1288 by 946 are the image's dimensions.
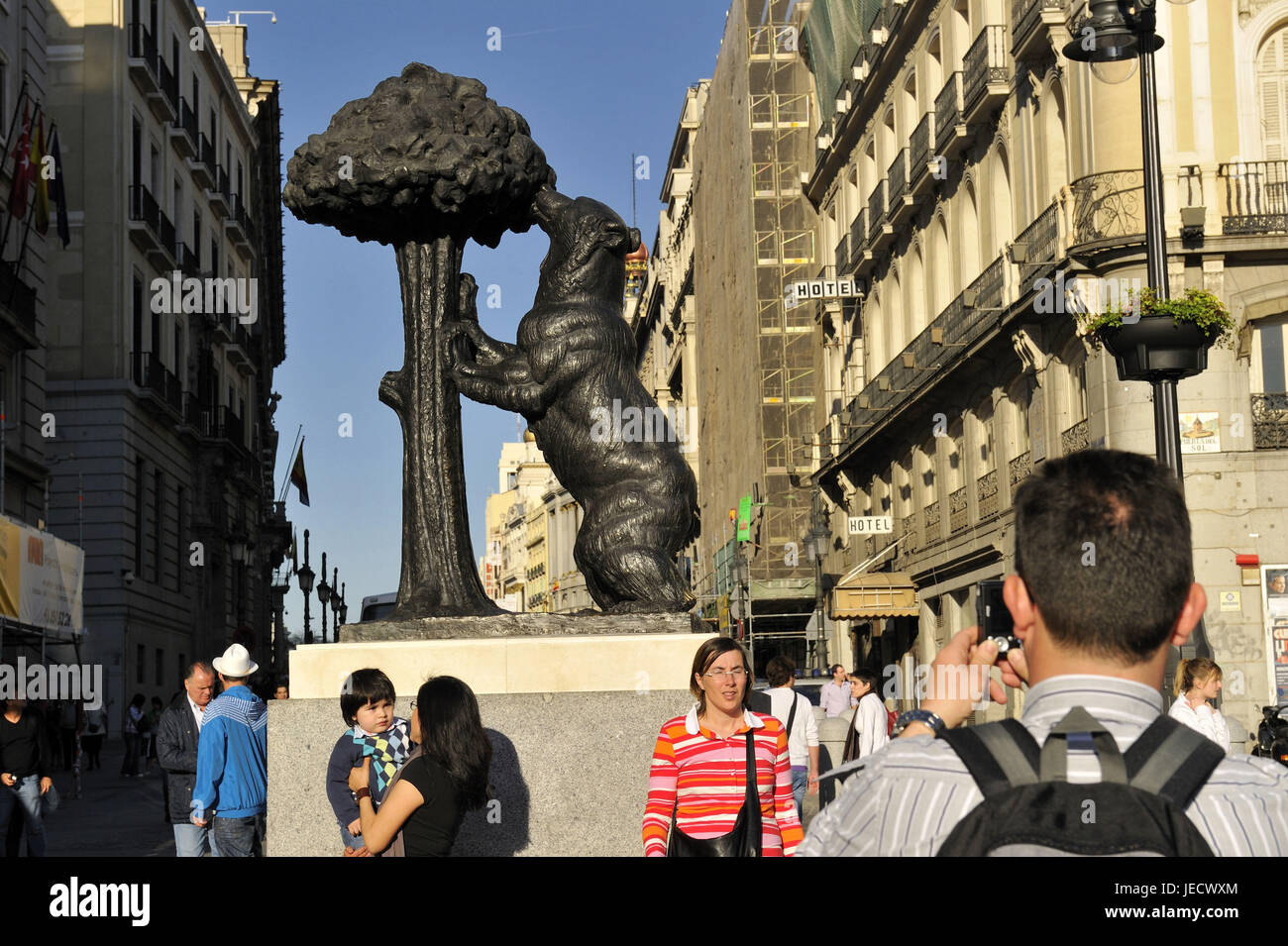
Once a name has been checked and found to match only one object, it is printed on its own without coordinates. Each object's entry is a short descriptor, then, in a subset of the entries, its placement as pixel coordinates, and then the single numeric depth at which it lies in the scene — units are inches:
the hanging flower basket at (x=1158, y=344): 433.4
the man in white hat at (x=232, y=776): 332.5
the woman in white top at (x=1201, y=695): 361.1
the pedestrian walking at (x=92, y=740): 1159.4
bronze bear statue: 303.6
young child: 247.3
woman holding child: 197.0
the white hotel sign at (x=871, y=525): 1456.7
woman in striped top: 204.2
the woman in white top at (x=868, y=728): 463.8
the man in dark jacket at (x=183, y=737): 389.1
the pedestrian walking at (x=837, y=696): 675.5
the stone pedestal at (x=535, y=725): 268.4
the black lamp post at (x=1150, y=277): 434.9
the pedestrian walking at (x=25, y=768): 446.6
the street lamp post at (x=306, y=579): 1619.1
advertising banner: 906.7
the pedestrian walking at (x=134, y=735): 1064.8
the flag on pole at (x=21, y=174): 1122.0
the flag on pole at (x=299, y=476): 2231.8
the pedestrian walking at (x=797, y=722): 392.5
